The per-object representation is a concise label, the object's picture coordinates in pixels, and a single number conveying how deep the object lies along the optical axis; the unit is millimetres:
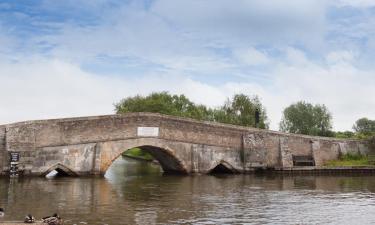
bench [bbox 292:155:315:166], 33844
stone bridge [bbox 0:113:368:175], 24203
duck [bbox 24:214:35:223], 10414
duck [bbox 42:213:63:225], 10703
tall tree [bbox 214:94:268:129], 49156
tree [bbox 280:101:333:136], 56938
